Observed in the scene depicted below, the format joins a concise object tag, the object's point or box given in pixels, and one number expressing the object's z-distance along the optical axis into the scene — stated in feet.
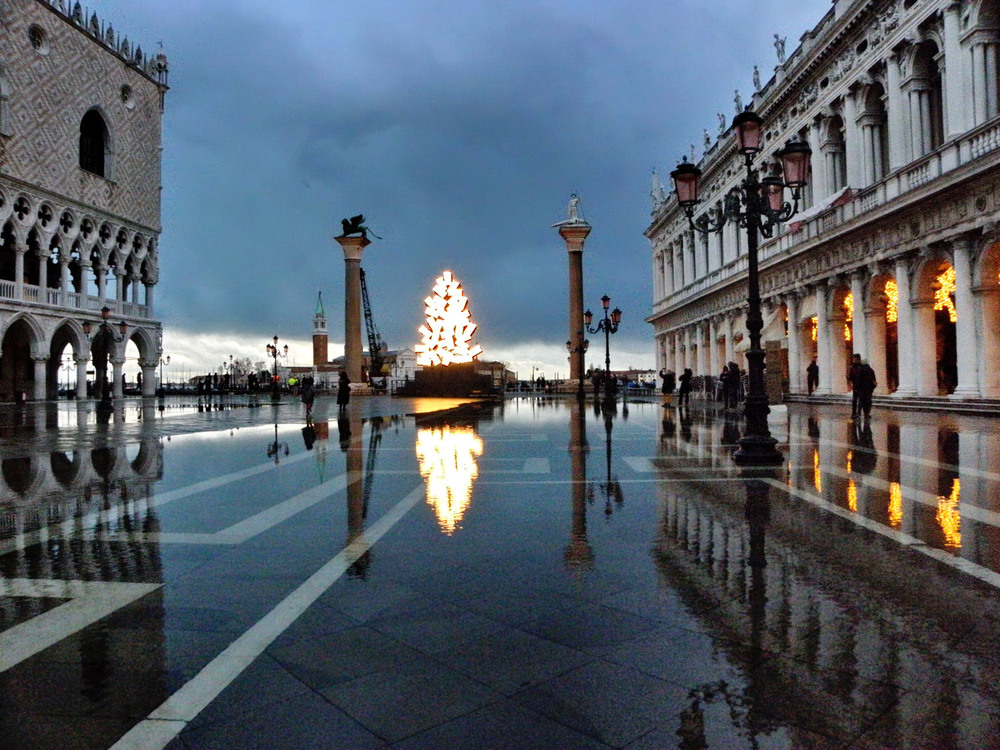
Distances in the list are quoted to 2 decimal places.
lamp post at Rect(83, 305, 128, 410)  89.00
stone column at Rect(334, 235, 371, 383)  177.58
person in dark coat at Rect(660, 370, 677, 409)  133.24
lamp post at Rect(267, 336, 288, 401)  218.42
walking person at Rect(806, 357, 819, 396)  109.54
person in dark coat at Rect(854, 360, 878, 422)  61.87
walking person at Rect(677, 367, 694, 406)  100.53
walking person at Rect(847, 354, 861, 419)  61.98
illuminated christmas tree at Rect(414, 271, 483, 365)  167.02
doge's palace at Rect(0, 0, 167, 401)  147.54
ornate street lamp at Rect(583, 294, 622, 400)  132.46
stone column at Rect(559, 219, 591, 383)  176.14
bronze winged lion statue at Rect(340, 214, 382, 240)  189.37
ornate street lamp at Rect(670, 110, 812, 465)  36.21
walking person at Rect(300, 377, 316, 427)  82.92
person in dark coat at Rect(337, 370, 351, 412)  95.71
